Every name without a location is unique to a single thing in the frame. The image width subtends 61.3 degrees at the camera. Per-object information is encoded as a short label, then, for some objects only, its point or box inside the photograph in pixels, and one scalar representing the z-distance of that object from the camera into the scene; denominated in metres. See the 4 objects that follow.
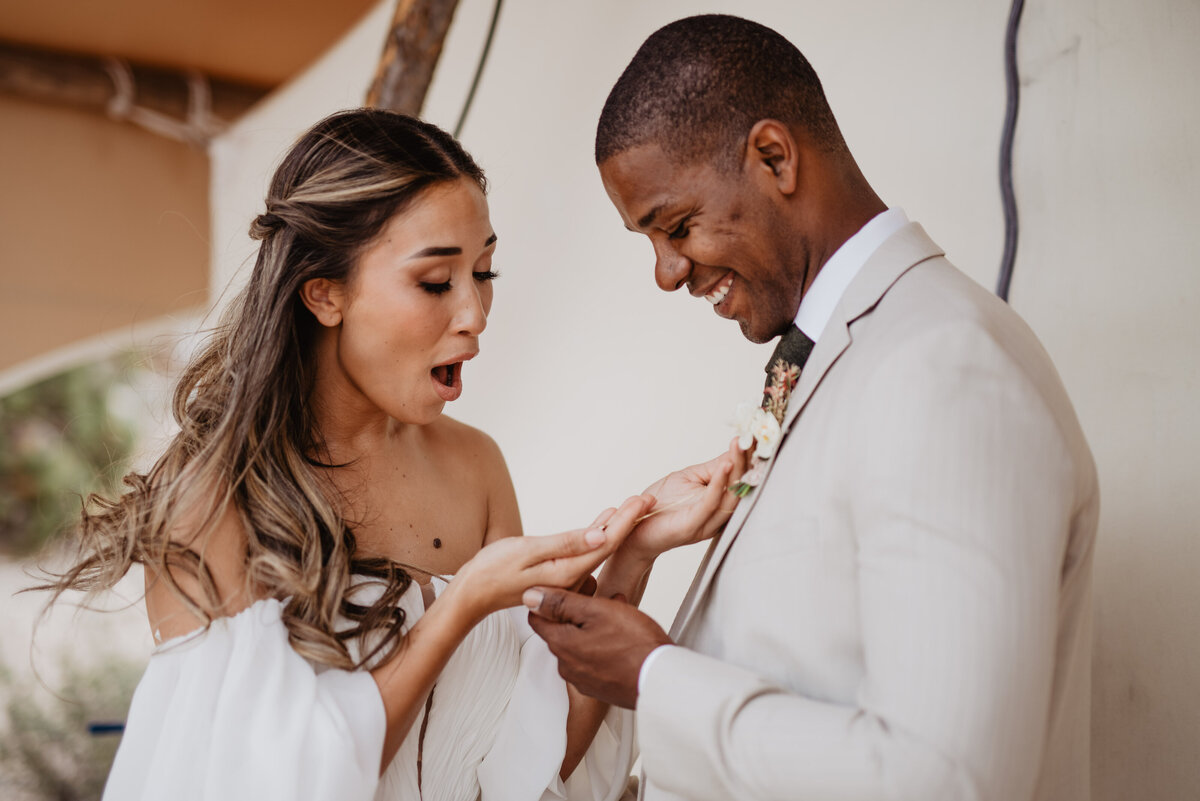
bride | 1.74
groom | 1.25
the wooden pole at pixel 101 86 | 5.18
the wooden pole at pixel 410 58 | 3.44
